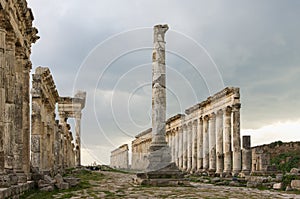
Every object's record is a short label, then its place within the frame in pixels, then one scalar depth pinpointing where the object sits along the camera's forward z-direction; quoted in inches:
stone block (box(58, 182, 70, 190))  799.1
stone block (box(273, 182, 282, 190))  923.5
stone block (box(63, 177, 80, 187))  862.0
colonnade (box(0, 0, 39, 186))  606.9
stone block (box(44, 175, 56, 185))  802.2
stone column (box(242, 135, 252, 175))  1446.9
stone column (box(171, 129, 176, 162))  2399.1
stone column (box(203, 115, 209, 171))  1801.2
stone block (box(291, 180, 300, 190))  887.6
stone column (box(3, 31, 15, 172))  643.5
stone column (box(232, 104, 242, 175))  1461.6
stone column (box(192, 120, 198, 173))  1963.2
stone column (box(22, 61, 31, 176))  806.3
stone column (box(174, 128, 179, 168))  2335.1
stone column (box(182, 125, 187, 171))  2167.9
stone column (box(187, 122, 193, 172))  2081.7
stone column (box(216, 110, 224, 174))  1620.3
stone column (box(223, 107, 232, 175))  1550.2
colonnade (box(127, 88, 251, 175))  1482.5
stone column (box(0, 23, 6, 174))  583.8
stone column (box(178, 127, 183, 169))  2256.4
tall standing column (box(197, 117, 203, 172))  1875.0
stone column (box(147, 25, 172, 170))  1014.4
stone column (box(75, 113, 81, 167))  1940.7
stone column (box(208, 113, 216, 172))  1713.8
